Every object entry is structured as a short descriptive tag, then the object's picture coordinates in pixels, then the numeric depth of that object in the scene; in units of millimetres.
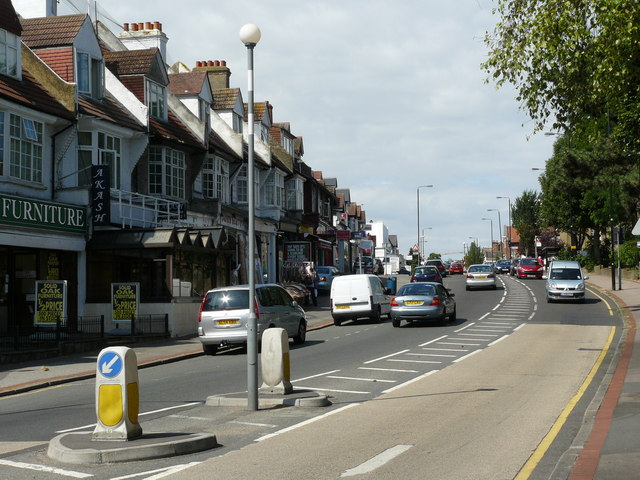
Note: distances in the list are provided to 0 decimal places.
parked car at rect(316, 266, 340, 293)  48656
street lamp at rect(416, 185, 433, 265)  75812
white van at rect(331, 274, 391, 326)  29891
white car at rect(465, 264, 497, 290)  49219
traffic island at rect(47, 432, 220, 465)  8031
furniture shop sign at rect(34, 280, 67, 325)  21906
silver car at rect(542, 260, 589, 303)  37375
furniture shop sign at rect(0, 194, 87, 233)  21406
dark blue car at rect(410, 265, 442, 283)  48094
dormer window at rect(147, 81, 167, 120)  31891
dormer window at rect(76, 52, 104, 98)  27625
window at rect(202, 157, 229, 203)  36156
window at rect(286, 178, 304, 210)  51094
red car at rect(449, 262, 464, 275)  87062
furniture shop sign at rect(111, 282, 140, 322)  24828
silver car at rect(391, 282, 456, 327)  27578
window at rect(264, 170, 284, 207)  45531
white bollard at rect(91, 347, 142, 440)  8641
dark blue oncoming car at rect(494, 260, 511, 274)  83281
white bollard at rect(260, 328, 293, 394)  12277
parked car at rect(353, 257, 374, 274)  77625
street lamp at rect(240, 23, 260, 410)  11250
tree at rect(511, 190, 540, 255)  105062
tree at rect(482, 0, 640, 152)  17266
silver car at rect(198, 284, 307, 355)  20438
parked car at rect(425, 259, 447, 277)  69125
